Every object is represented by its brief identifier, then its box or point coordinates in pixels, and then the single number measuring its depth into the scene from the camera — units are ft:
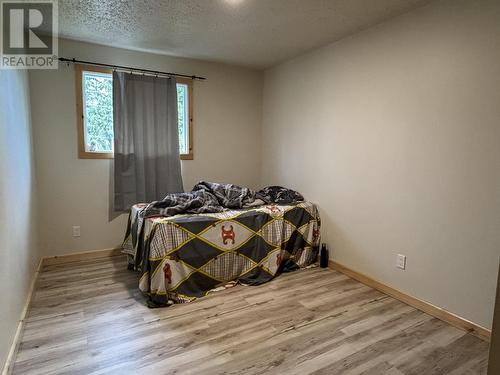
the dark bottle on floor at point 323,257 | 10.44
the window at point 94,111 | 10.20
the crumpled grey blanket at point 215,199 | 8.82
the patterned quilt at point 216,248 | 7.77
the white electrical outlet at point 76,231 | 10.52
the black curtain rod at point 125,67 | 9.82
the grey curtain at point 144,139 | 10.59
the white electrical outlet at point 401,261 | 8.13
